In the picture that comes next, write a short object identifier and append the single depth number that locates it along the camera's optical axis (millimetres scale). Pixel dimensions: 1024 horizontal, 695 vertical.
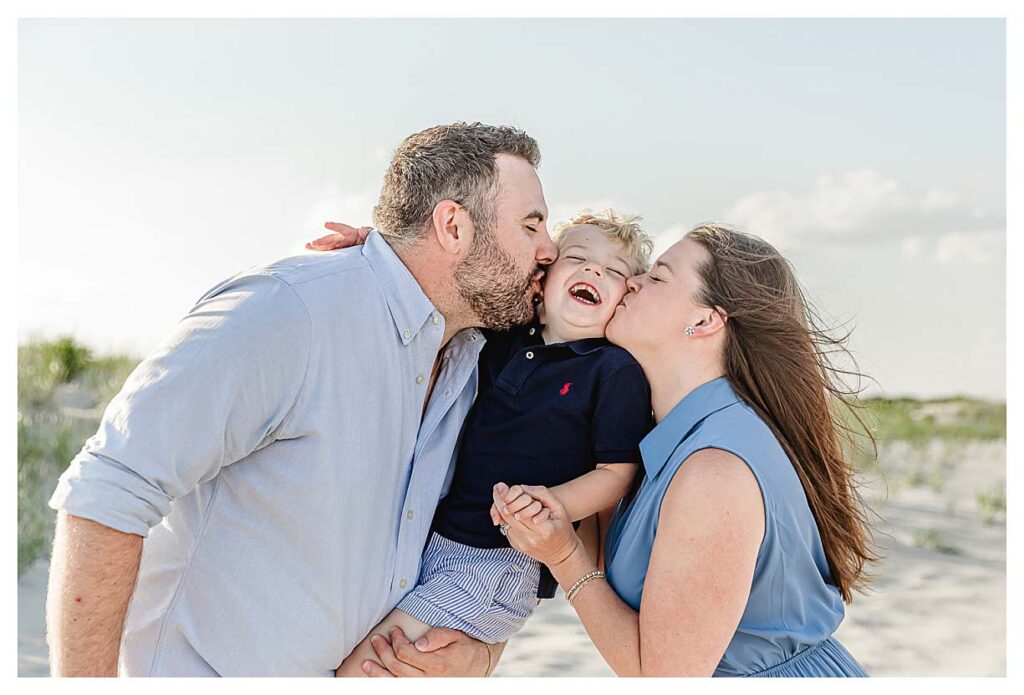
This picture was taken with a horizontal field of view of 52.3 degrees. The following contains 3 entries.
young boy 3371
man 2807
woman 2930
